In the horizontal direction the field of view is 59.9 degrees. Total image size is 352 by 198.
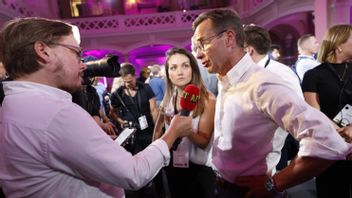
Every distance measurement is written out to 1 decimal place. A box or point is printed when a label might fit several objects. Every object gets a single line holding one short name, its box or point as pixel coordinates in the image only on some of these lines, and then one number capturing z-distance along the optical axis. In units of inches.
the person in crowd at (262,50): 98.2
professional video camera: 57.6
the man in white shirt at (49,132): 33.4
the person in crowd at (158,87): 188.0
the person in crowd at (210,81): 123.2
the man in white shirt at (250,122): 38.4
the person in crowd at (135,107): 135.4
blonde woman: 79.7
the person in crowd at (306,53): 143.0
